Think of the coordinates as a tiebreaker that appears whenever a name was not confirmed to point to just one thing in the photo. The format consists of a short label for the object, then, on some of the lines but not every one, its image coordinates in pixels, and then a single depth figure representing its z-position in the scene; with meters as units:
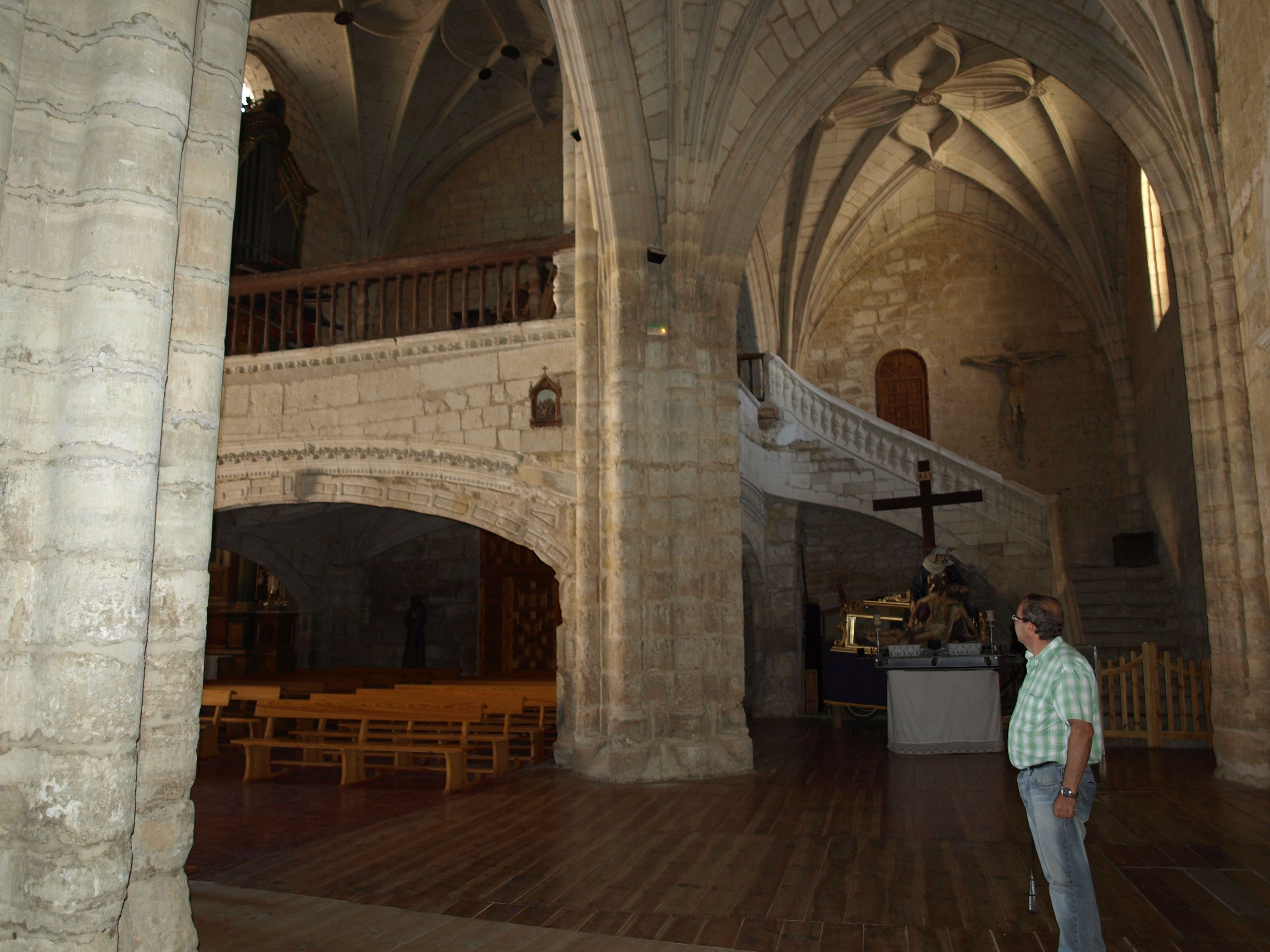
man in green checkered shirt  2.80
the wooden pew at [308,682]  9.76
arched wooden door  15.99
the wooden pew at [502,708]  8.08
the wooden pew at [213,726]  8.58
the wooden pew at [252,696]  8.60
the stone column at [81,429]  2.44
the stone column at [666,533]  7.18
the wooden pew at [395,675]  11.10
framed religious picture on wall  7.89
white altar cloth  8.08
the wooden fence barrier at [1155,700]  8.12
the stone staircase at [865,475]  11.44
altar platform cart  9.66
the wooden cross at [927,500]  10.10
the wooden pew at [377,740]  6.96
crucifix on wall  15.35
